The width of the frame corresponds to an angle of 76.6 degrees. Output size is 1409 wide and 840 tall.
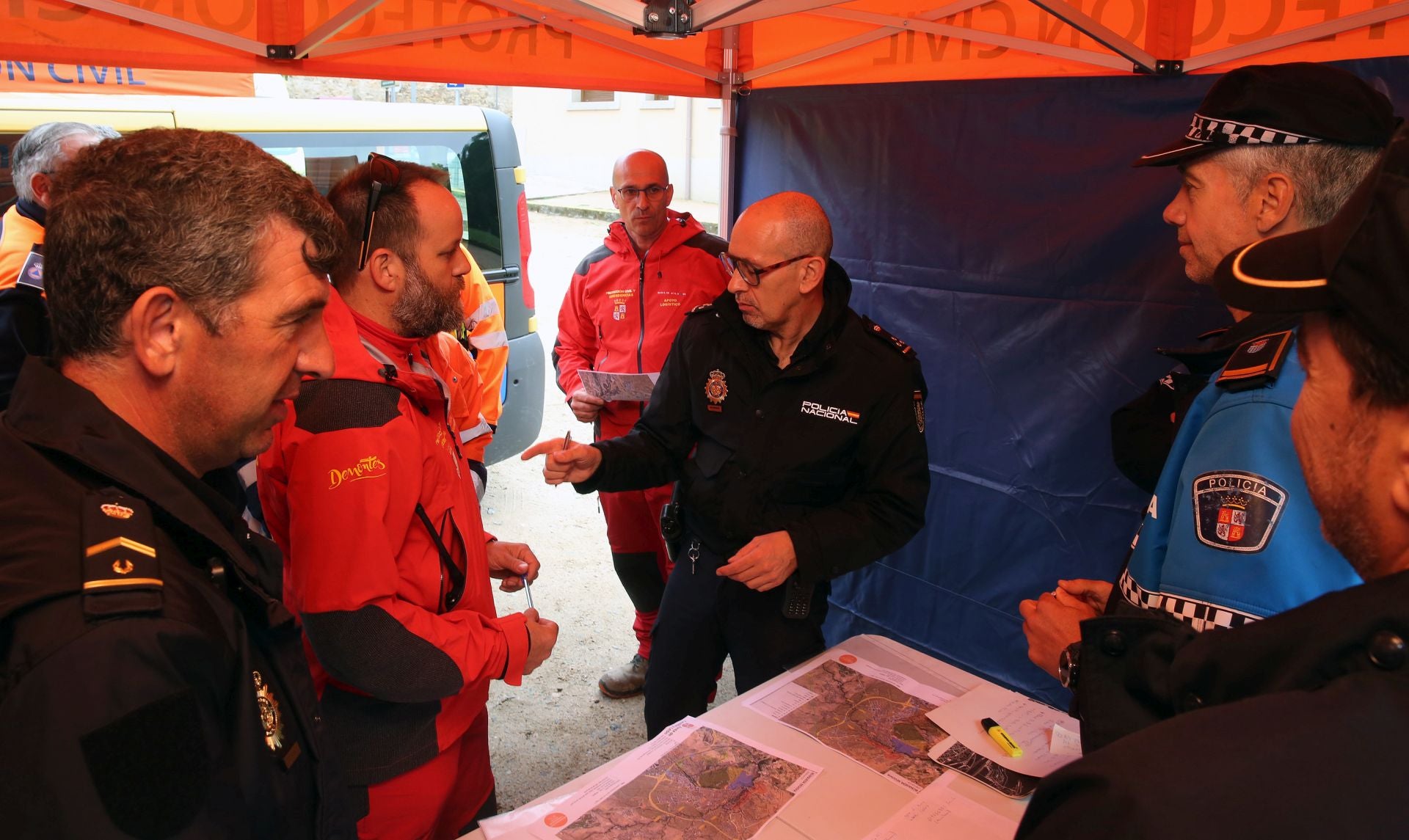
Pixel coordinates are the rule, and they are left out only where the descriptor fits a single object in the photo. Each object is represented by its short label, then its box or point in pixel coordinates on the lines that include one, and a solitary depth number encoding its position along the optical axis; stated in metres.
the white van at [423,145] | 4.20
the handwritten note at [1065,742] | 1.82
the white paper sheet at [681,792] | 1.58
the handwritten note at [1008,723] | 1.79
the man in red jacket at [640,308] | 3.78
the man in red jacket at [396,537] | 1.57
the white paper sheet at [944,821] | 1.59
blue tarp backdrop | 2.94
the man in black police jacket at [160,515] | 0.78
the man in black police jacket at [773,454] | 2.46
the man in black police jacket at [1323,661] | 0.62
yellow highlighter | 1.83
